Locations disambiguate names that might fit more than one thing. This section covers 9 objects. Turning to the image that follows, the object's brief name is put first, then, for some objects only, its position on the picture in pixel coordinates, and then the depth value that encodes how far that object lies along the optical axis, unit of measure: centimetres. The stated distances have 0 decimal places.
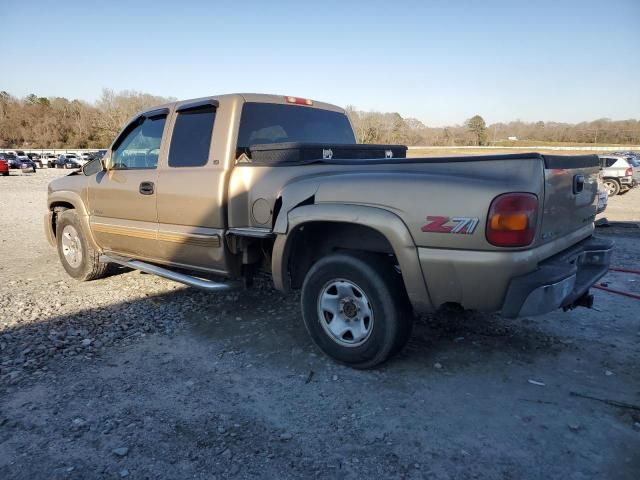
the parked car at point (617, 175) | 1814
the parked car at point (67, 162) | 4980
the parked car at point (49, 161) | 5156
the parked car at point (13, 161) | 3803
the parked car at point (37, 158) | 5125
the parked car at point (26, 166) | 3615
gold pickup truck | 275
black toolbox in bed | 374
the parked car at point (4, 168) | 3011
